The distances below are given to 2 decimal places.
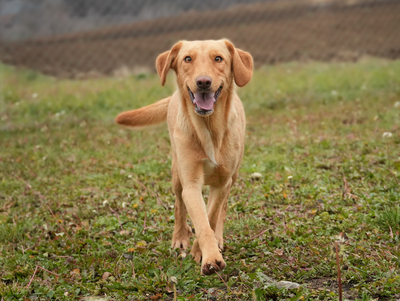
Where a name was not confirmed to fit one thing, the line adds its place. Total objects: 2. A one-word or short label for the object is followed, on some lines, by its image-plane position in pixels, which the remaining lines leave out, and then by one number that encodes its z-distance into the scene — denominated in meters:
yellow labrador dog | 3.14
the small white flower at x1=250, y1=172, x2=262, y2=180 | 4.79
